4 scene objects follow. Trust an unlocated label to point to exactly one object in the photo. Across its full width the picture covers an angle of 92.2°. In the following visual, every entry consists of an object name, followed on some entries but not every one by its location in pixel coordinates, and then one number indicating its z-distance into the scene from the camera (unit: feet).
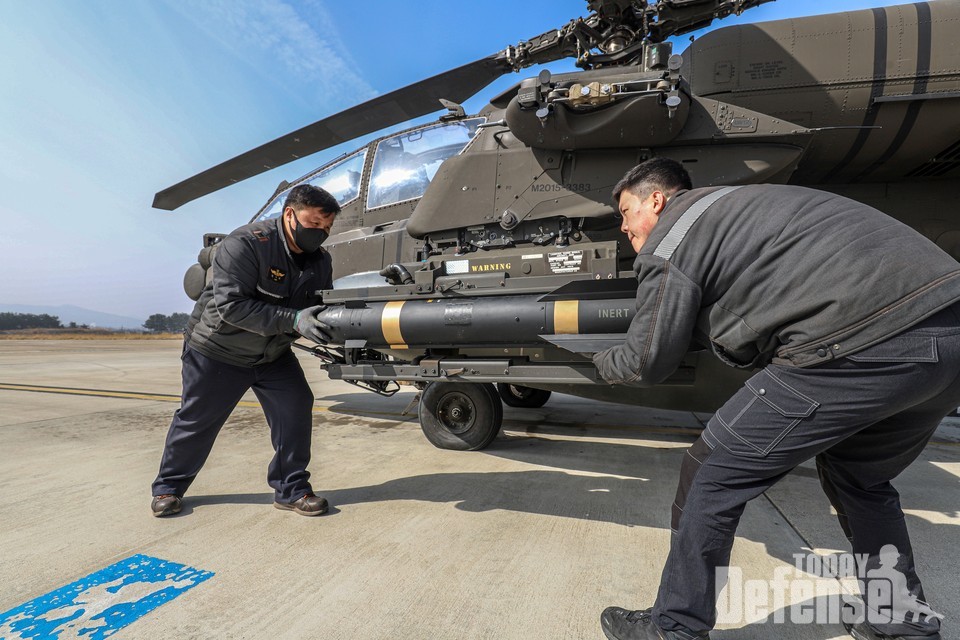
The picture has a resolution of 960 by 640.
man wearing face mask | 8.31
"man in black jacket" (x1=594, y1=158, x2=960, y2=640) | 4.19
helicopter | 9.84
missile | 8.61
